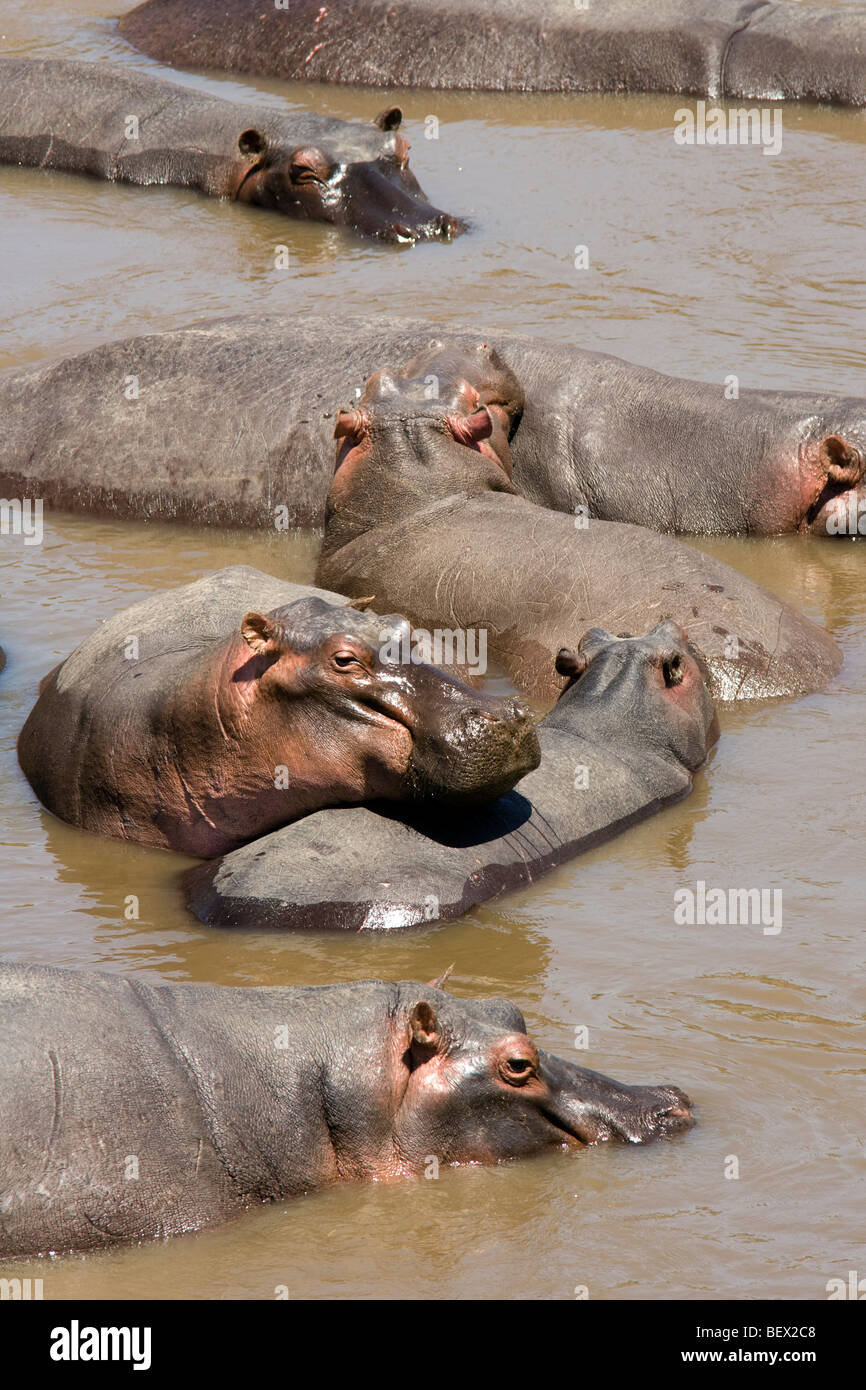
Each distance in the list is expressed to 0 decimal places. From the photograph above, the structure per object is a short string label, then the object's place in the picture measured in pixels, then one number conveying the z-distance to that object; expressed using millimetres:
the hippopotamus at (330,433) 19219
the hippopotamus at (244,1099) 9477
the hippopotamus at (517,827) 12687
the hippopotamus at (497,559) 16453
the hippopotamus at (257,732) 12828
